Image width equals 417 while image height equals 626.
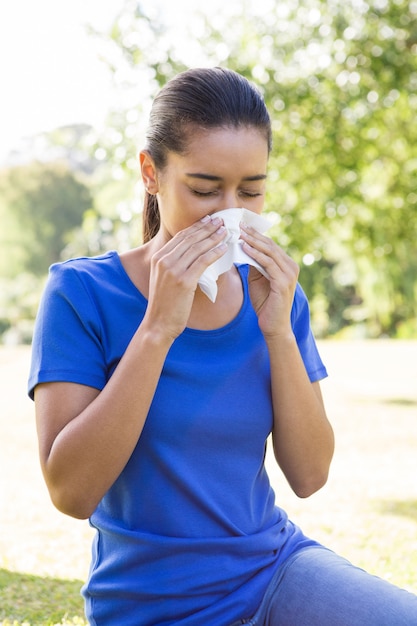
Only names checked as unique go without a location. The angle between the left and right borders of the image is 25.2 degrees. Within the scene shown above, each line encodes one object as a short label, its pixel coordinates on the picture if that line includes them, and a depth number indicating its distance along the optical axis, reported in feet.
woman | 6.99
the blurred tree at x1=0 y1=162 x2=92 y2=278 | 159.94
